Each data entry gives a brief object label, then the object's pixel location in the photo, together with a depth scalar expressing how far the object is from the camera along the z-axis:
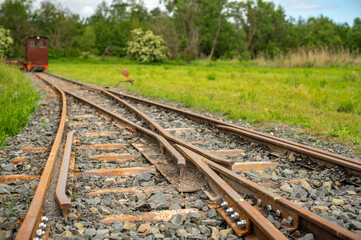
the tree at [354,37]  52.42
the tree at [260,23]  56.45
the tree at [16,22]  48.78
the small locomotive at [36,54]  25.42
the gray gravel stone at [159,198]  3.01
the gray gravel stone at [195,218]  2.60
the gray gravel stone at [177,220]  2.59
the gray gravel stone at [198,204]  2.84
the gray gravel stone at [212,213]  2.68
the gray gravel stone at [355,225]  2.41
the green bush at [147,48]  34.28
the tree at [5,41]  38.41
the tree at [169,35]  38.16
